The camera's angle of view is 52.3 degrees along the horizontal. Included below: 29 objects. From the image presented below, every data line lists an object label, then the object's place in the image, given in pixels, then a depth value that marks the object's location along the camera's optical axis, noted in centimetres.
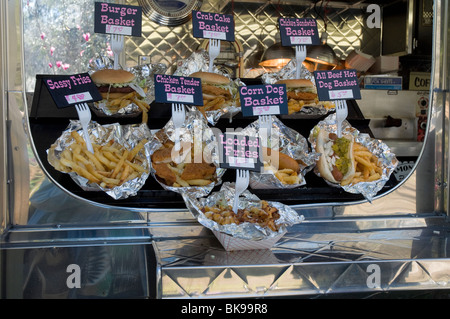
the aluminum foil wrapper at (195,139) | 199
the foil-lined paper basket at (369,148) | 208
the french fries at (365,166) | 214
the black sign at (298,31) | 259
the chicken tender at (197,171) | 202
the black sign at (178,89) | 201
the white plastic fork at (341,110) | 232
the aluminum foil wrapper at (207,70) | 241
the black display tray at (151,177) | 200
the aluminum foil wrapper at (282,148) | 210
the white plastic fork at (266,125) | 217
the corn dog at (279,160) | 219
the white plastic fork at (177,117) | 209
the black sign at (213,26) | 243
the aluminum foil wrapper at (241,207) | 161
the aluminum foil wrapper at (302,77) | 257
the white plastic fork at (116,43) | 238
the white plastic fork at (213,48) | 254
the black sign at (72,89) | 193
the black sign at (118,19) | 230
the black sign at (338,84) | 227
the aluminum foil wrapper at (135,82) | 233
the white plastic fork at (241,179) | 175
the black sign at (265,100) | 210
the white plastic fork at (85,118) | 204
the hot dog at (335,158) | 217
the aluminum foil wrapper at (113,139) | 191
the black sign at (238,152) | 173
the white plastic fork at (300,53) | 264
